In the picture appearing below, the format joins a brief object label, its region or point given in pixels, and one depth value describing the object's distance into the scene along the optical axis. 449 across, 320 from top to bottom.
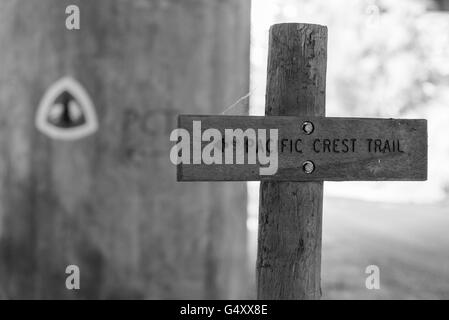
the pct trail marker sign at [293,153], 2.32
